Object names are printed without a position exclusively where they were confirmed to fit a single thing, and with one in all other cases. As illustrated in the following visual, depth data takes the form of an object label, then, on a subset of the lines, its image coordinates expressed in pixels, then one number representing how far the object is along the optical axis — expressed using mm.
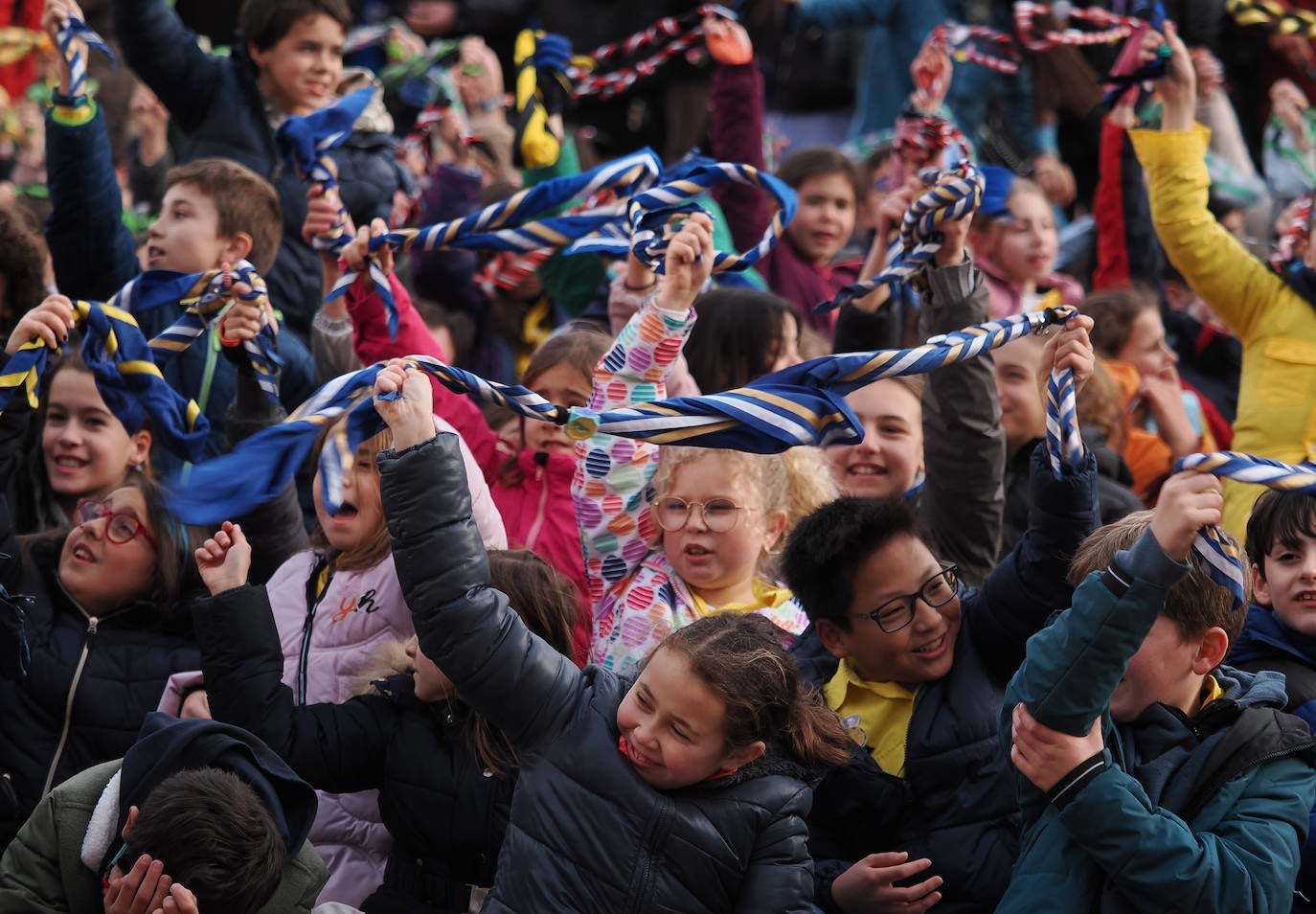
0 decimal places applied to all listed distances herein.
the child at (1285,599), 7055
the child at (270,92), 11305
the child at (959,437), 7867
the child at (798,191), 12453
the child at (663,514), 7578
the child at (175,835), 6055
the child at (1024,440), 9141
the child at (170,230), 9586
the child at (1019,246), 13102
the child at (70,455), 8977
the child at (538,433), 8711
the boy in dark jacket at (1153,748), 5309
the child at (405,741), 6828
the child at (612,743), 5805
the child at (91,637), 7707
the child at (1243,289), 9891
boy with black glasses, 6562
